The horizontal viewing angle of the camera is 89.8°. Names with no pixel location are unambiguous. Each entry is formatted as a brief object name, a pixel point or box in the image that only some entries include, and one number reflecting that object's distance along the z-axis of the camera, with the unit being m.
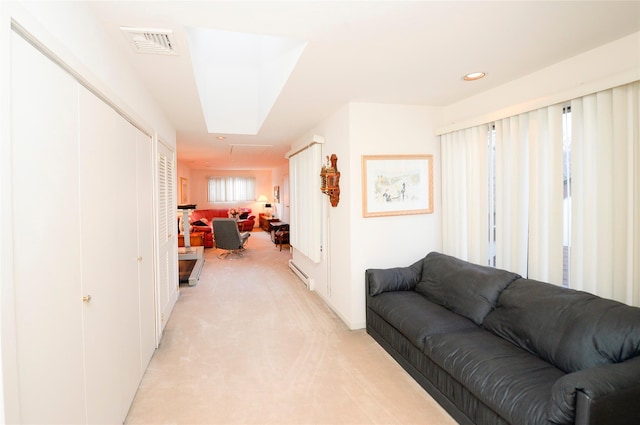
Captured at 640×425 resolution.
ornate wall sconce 3.69
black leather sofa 1.43
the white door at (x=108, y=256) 1.56
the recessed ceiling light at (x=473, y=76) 2.57
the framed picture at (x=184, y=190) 10.01
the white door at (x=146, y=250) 2.51
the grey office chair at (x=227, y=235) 7.09
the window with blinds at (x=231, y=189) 12.42
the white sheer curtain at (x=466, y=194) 3.13
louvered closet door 3.28
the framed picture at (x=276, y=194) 11.79
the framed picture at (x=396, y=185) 3.42
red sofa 10.88
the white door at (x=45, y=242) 1.05
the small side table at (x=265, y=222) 11.12
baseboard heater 4.79
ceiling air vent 1.83
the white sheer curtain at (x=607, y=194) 2.02
